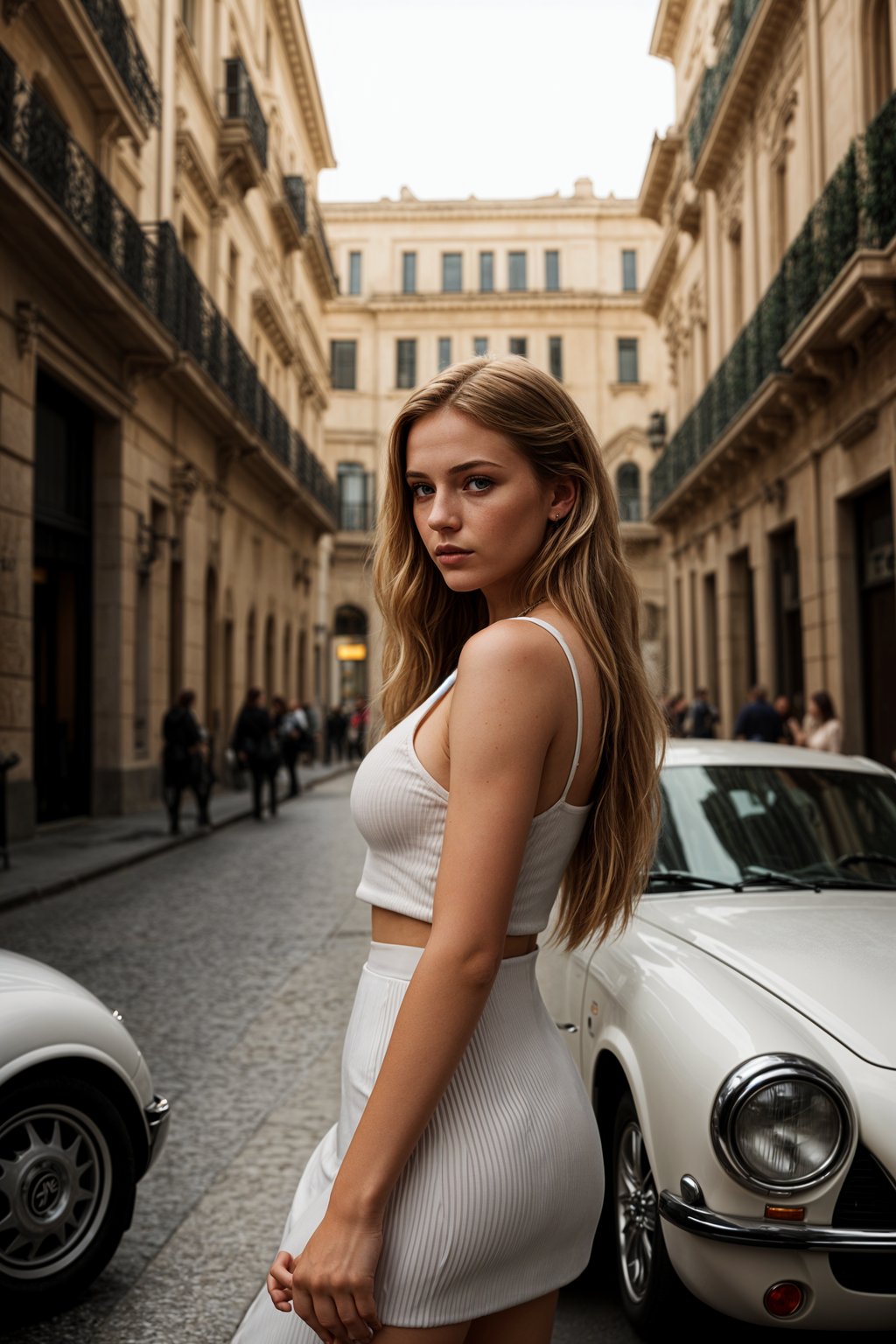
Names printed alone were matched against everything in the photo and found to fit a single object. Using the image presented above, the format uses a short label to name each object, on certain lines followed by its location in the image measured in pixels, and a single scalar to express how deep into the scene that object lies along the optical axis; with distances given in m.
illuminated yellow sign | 49.03
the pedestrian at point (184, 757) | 16.23
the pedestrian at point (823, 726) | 13.39
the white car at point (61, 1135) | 3.09
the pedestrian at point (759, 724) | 15.11
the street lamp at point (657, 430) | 29.27
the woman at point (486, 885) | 1.34
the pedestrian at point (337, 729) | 40.47
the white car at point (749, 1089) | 2.52
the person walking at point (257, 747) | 18.92
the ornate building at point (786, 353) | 14.26
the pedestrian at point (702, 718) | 22.00
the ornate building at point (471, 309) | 50.56
